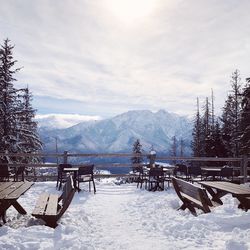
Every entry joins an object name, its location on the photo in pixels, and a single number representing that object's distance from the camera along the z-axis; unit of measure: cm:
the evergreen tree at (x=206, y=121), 3080
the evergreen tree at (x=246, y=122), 1374
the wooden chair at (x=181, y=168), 1046
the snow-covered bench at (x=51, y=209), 450
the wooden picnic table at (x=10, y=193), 451
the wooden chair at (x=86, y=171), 891
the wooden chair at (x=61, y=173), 946
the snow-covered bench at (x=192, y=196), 516
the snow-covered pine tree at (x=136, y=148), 3637
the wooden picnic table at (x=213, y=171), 1014
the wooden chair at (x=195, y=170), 1004
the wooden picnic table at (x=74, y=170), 916
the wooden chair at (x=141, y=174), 1046
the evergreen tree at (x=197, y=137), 3063
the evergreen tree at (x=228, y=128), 2471
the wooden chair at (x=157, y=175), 948
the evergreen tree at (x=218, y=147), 2320
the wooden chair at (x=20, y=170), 929
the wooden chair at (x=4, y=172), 821
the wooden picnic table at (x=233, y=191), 497
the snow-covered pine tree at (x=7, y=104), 1731
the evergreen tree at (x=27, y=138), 1846
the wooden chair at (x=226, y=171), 948
